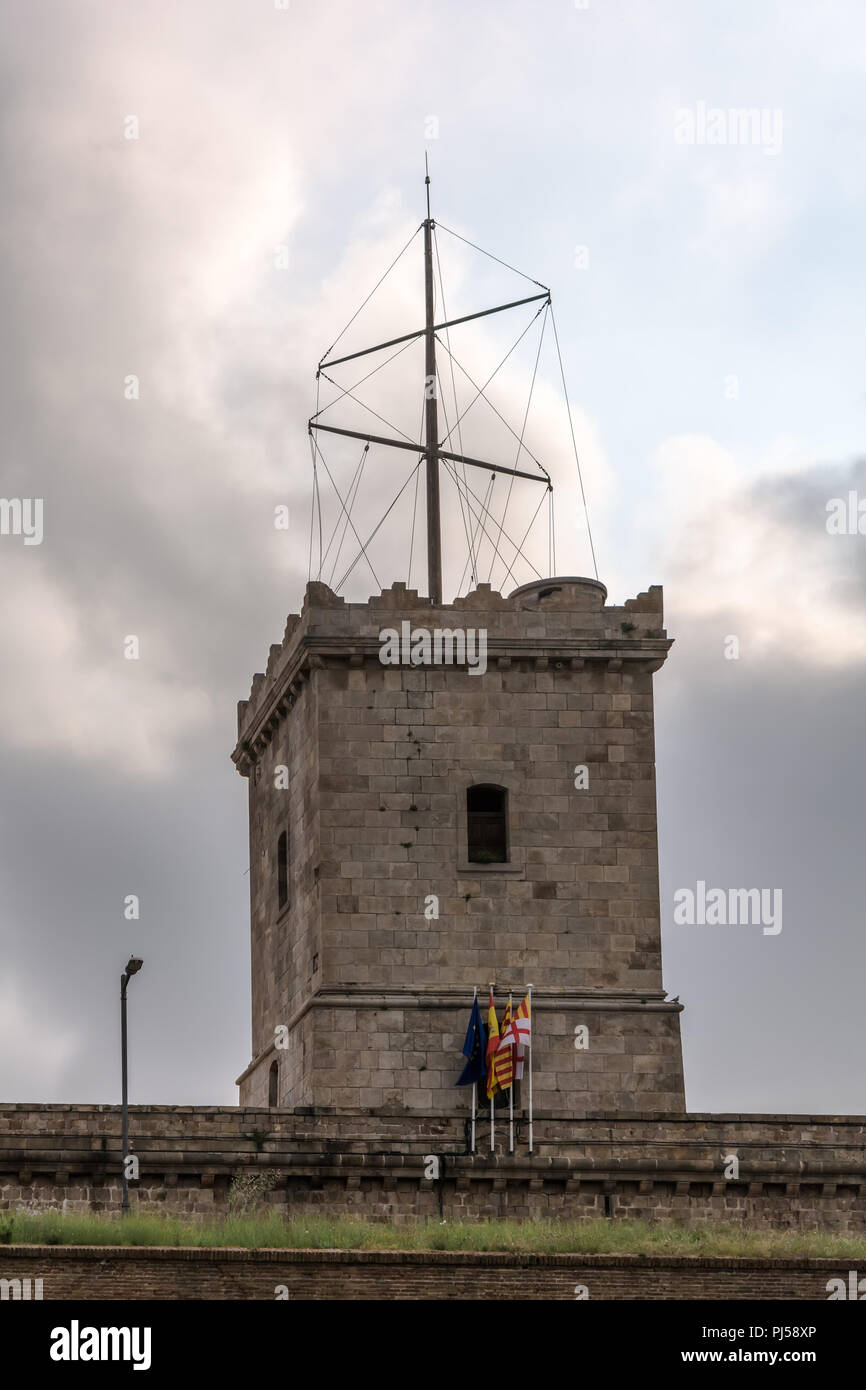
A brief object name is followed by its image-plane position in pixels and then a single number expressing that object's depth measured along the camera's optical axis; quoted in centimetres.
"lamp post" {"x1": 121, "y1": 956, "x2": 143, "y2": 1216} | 4544
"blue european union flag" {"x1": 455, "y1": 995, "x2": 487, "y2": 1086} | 5228
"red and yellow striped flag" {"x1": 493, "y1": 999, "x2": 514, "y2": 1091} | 5194
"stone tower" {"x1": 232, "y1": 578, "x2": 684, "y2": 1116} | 5306
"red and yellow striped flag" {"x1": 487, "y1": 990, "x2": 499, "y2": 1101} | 5208
